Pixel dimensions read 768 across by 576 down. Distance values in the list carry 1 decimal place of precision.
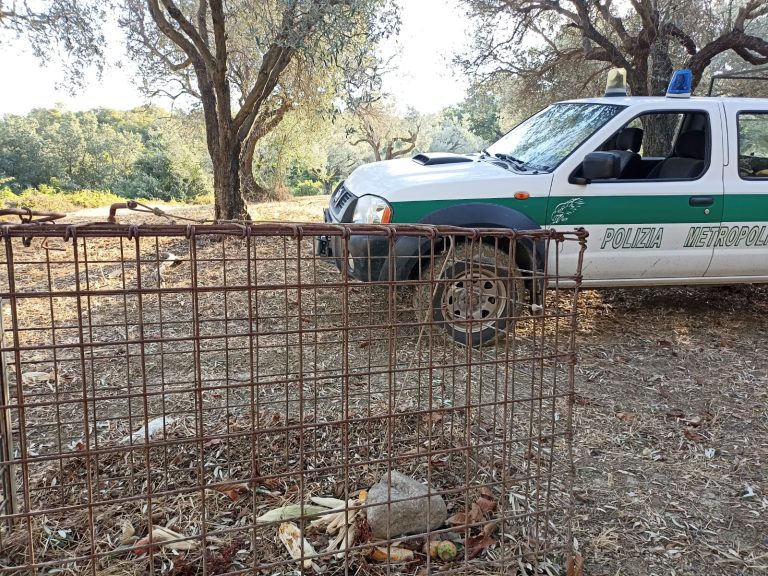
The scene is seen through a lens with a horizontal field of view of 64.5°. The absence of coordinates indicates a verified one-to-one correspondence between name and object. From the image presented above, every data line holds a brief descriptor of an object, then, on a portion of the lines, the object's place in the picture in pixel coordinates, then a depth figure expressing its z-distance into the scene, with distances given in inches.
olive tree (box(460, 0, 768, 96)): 383.6
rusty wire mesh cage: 78.0
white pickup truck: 180.4
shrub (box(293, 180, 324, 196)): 1336.1
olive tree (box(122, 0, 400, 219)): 339.3
